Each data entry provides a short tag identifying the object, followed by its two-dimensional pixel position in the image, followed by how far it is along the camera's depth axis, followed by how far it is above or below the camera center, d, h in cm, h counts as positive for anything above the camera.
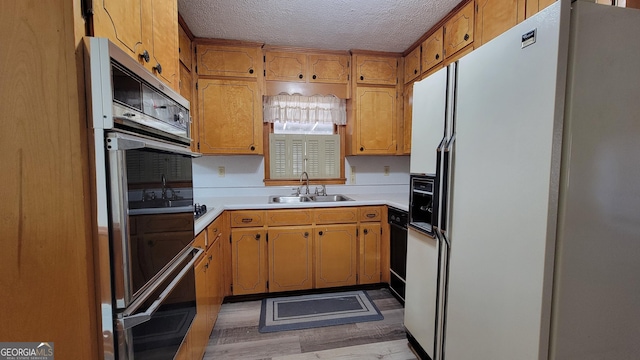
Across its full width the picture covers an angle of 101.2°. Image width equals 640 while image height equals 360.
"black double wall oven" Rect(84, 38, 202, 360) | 64 -12
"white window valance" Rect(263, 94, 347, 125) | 281 +60
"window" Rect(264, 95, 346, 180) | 285 +32
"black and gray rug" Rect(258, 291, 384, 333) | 203 -122
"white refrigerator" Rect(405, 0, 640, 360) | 88 -7
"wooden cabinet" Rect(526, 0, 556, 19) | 136 +86
